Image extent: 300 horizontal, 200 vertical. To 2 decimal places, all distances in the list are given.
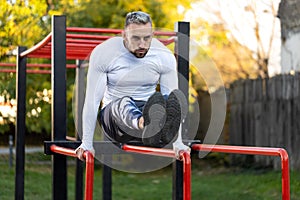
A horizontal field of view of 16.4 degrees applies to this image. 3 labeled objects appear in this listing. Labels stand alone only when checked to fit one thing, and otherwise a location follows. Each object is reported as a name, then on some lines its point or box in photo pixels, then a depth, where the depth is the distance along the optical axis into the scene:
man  5.90
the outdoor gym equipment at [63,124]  4.85
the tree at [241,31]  19.67
